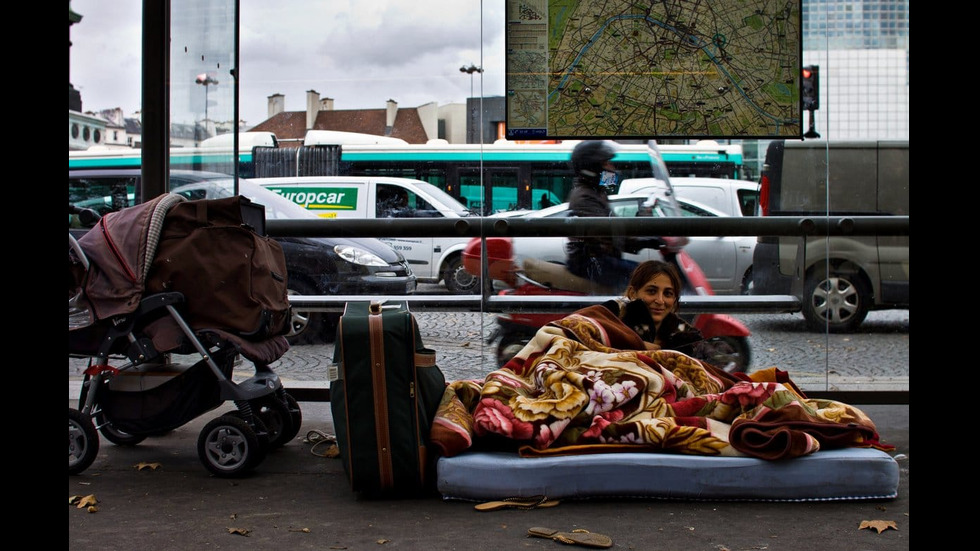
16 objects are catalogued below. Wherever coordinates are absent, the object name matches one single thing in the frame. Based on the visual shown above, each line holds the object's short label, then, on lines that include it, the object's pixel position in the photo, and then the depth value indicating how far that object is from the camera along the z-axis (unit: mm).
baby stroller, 5004
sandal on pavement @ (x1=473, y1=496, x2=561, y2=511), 4348
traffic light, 6520
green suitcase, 4445
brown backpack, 5109
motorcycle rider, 6664
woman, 5320
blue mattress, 4410
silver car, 6691
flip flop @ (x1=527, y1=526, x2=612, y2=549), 3885
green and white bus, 6633
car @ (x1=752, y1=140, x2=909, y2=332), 6609
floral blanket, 4551
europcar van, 6738
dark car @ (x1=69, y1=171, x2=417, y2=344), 6867
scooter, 6738
